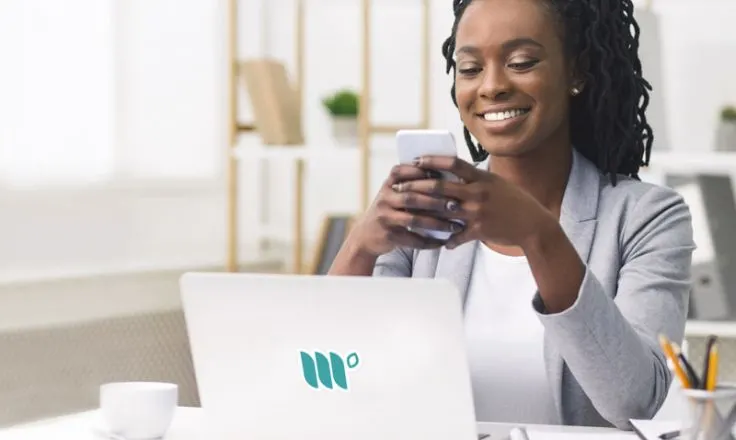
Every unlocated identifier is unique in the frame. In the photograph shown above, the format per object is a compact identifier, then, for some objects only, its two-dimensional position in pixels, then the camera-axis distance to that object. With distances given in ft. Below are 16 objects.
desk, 7.47
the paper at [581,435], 7.33
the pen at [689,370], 6.90
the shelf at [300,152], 12.45
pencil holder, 6.83
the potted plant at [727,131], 11.85
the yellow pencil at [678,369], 6.88
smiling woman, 7.69
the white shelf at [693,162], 11.38
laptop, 6.90
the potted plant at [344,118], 12.74
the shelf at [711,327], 11.42
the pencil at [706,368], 6.88
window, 12.01
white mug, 7.39
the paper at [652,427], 7.25
